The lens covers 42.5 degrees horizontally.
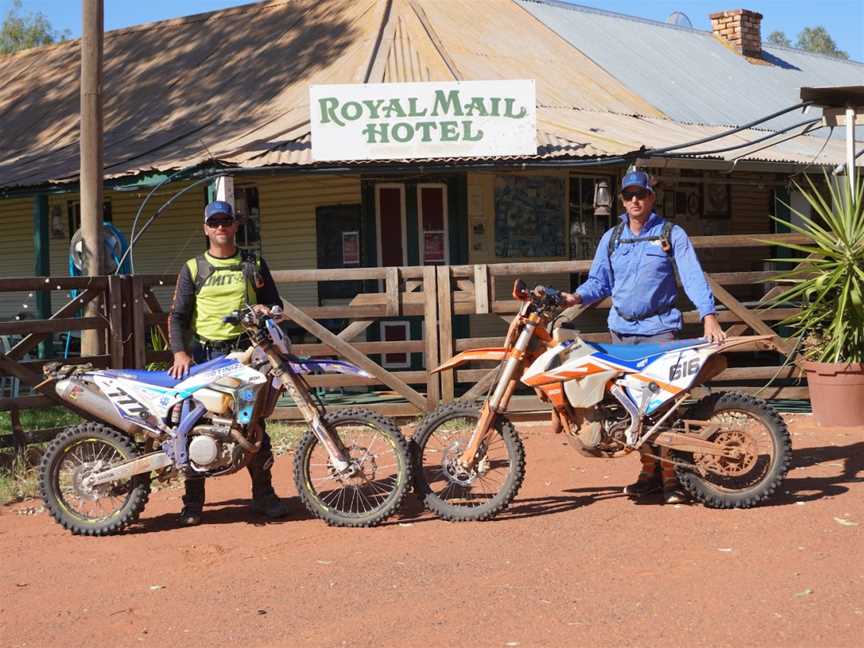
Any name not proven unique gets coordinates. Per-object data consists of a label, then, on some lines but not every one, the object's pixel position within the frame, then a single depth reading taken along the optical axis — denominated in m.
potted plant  8.95
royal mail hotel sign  11.95
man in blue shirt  6.31
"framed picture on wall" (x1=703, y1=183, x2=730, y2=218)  18.09
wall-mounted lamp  12.15
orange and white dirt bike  6.16
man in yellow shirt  6.27
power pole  9.27
